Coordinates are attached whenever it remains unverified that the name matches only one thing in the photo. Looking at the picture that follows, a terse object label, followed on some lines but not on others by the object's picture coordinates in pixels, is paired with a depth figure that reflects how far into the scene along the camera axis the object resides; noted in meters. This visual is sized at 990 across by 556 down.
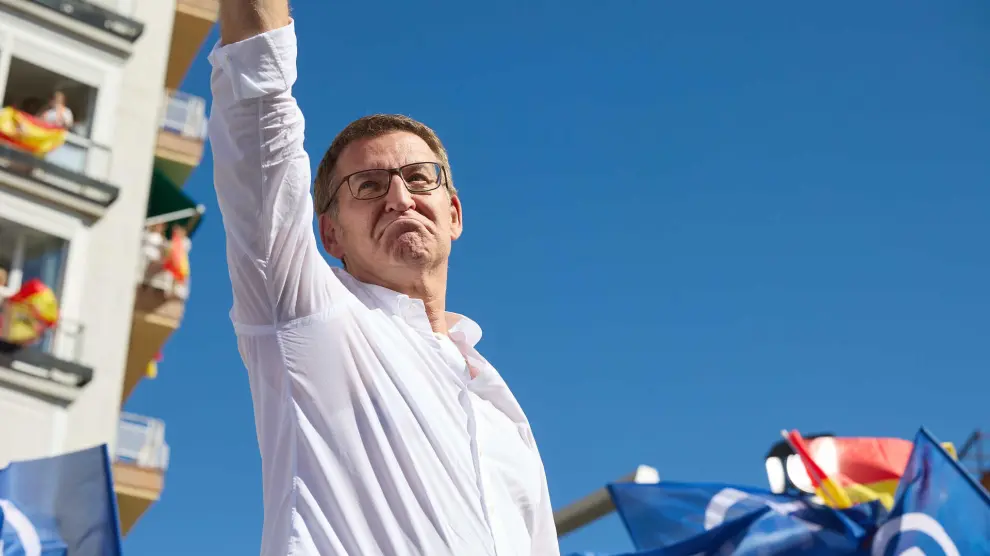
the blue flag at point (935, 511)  12.29
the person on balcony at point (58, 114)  18.23
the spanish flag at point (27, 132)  17.78
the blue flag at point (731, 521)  13.73
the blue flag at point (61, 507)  9.08
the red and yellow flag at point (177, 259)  19.55
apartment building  17.42
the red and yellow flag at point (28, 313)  17.12
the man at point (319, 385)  2.91
